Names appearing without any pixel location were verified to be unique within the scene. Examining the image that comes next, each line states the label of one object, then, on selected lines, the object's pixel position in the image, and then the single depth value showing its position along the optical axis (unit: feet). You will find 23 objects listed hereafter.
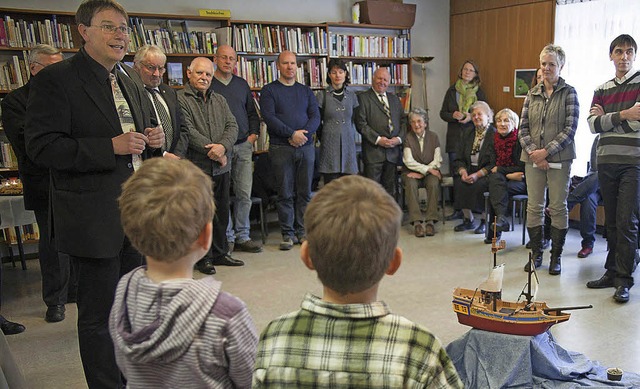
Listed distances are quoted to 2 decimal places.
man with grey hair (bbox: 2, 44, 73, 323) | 11.11
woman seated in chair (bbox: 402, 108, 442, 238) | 18.88
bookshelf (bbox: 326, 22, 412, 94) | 21.49
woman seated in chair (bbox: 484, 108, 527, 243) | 17.26
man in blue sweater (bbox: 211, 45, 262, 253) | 16.71
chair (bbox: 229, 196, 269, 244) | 17.82
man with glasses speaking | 6.92
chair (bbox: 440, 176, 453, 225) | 19.64
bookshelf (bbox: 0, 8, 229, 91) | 16.58
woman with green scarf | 21.59
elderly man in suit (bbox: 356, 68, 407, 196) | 19.14
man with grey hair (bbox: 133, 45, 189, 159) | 12.21
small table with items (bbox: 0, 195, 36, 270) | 12.31
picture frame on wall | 20.89
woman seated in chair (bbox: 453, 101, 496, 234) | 18.20
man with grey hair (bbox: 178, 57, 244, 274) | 15.03
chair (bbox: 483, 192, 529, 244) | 16.94
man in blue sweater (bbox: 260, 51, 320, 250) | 17.24
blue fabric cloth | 8.46
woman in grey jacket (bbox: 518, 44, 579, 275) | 13.47
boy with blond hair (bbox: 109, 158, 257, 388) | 4.17
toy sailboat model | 8.38
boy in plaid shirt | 3.67
